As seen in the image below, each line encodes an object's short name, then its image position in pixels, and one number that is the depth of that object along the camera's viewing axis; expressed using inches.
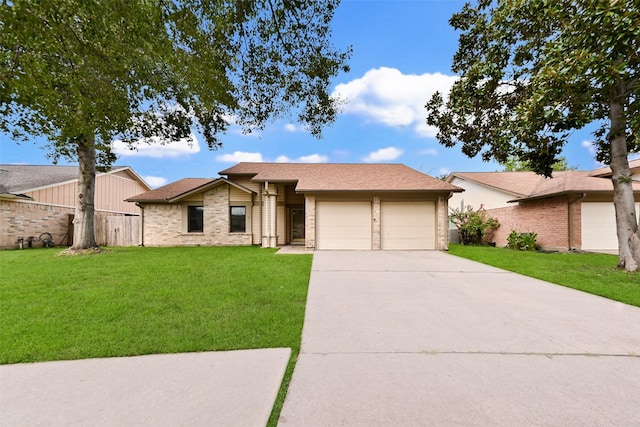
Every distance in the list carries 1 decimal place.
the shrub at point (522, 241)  550.9
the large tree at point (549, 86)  241.0
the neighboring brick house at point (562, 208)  510.0
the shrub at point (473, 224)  688.4
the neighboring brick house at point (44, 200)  550.6
